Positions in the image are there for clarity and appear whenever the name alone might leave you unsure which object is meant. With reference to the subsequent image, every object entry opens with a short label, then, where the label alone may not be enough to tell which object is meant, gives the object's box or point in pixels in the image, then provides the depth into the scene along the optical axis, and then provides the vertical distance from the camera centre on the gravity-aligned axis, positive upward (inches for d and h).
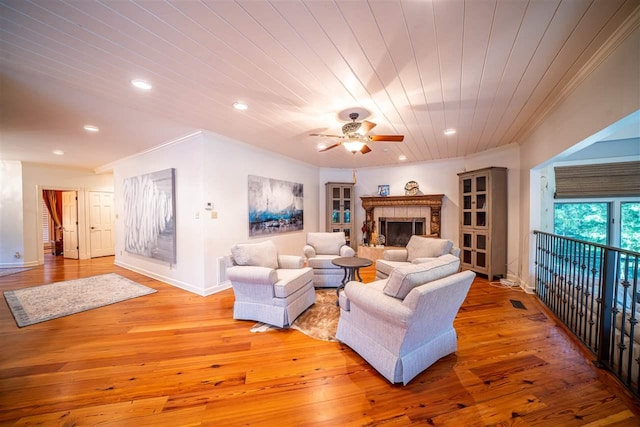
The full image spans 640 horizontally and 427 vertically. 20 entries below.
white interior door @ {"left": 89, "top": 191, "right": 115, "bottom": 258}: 250.4 -13.9
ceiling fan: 106.3 +34.2
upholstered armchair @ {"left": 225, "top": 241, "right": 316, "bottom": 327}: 98.3 -35.4
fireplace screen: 221.0 -19.2
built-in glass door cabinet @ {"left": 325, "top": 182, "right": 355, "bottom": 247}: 239.6 +1.6
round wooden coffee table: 117.3 -28.5
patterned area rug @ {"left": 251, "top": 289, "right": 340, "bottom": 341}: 94.0 -50.6
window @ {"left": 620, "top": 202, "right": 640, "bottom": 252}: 147.0 -10.7
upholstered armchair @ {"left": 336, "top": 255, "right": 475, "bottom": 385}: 63.9 -32.6
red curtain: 268.6 +6.6
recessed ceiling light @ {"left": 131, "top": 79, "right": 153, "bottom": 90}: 82.4 +46.6
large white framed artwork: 150.9 -3.6
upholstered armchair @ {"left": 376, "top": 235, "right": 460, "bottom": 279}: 133.8 -27.3
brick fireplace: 208.7 -5.6
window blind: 143.3 +18.5
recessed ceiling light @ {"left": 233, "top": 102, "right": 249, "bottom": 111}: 99.3 +46.4
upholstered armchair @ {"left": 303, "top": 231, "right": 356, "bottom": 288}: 144.2 -30.8
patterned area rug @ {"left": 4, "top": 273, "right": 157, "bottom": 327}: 113.9 -50.8
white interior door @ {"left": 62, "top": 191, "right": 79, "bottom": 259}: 245.3 -15.1
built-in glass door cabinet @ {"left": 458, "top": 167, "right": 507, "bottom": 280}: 161.9 -8.9
